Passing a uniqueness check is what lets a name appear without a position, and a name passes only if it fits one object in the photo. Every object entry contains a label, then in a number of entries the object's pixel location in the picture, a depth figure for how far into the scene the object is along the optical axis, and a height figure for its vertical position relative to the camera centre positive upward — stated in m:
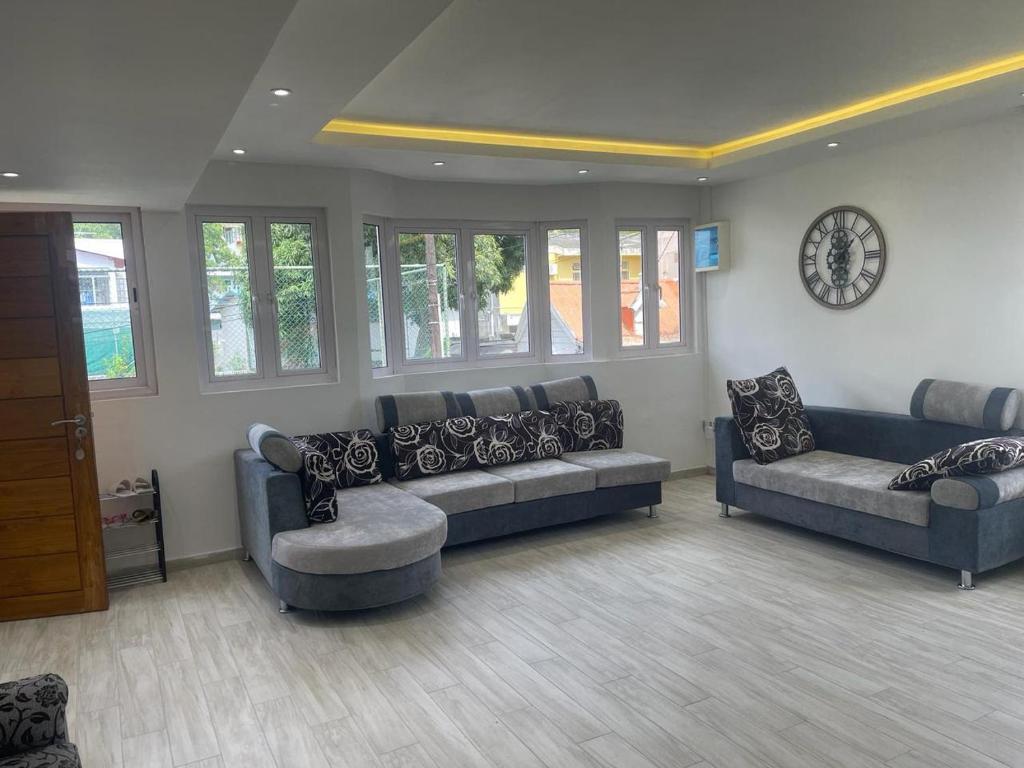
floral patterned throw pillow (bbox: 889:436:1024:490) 3.78 -0.80
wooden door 3.88 -0.44
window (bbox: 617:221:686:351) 6.35 +0.31
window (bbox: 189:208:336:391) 4.80 +0.29
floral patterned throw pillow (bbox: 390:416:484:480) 4.91 -0.78
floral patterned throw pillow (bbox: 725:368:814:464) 5.02 -0.72
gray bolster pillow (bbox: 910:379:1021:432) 4.20 -0.58
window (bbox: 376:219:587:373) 5.50 +0.29
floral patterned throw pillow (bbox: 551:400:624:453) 5.58 -0.76
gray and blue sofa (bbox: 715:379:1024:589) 3.78 -1.01
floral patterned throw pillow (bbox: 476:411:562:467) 5.18 -0.79
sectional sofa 3.65 -1.02
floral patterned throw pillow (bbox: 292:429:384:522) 4.69 -0.76
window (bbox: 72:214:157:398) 4.48 +0.29
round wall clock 5.10 +0.39
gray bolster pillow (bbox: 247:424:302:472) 3.90 -0.59
